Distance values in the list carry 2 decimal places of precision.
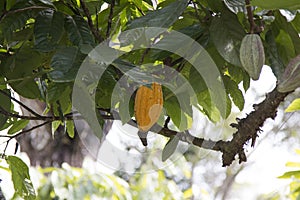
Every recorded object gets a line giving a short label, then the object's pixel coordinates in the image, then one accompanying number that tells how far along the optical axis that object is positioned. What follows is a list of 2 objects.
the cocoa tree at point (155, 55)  3.29
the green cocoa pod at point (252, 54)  2.99
